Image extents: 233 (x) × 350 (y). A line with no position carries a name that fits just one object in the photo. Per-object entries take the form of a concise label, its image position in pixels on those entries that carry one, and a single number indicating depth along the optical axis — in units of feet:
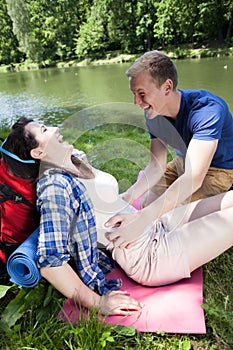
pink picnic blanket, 6.02
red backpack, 6.15
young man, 7.07
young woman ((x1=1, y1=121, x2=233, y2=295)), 5.58
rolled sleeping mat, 5.65
